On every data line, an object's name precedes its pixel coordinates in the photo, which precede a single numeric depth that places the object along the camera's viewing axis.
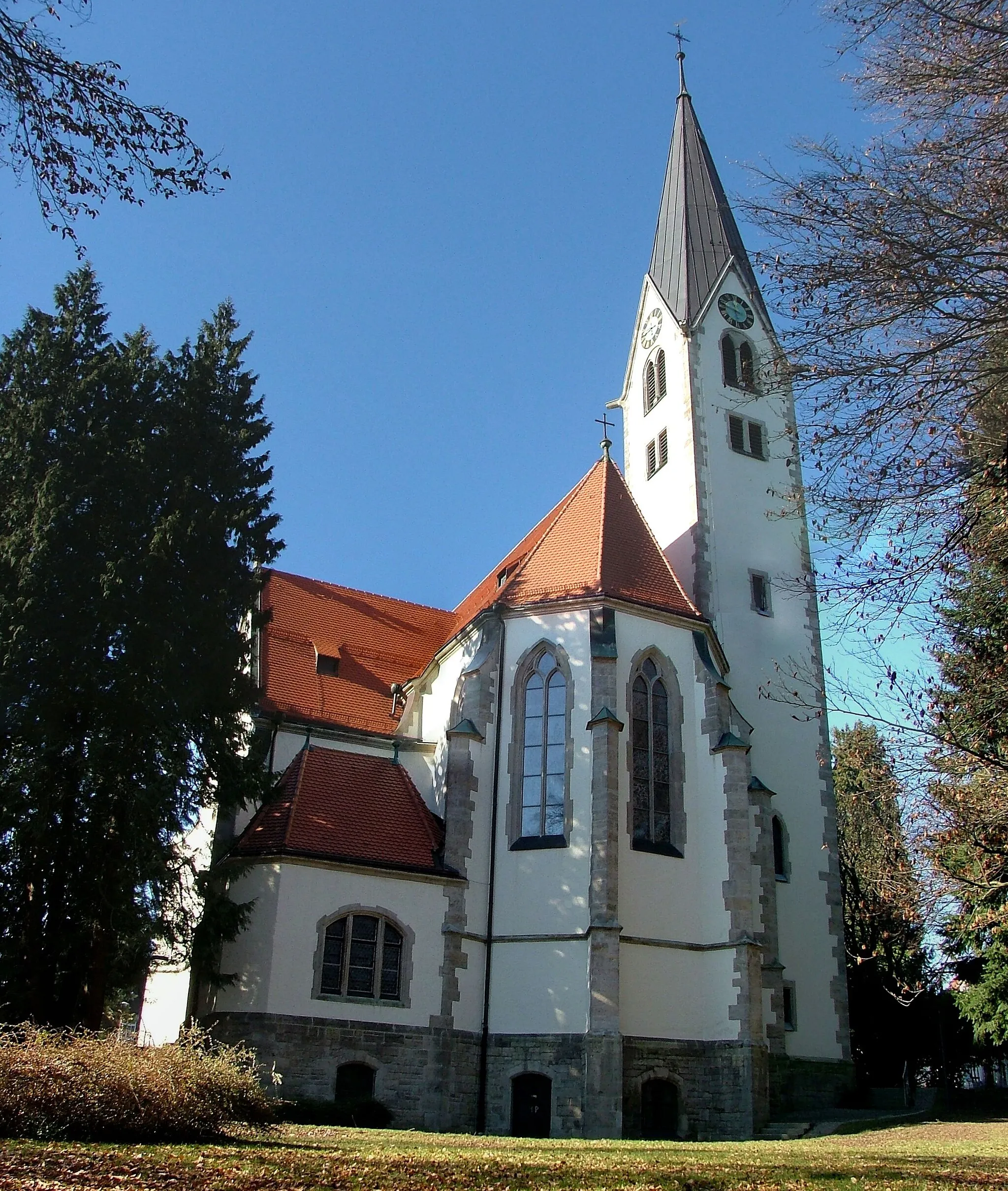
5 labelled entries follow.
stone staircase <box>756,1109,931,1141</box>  17.23
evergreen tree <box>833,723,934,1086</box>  28.62
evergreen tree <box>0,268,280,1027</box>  16.72
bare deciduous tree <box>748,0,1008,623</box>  9.08
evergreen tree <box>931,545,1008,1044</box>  11.73
